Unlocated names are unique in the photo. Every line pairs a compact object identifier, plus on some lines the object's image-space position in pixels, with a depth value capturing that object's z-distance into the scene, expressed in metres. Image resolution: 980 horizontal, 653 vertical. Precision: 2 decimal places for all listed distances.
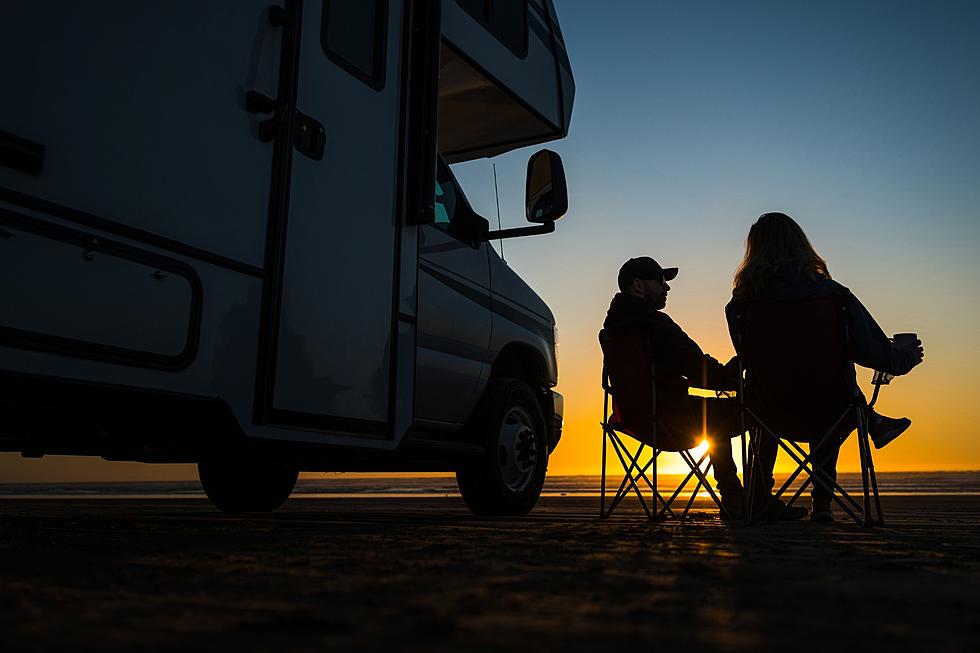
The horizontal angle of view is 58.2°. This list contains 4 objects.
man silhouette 4.65
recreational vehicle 2.52
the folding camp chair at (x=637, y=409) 4.76
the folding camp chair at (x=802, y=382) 4.07
